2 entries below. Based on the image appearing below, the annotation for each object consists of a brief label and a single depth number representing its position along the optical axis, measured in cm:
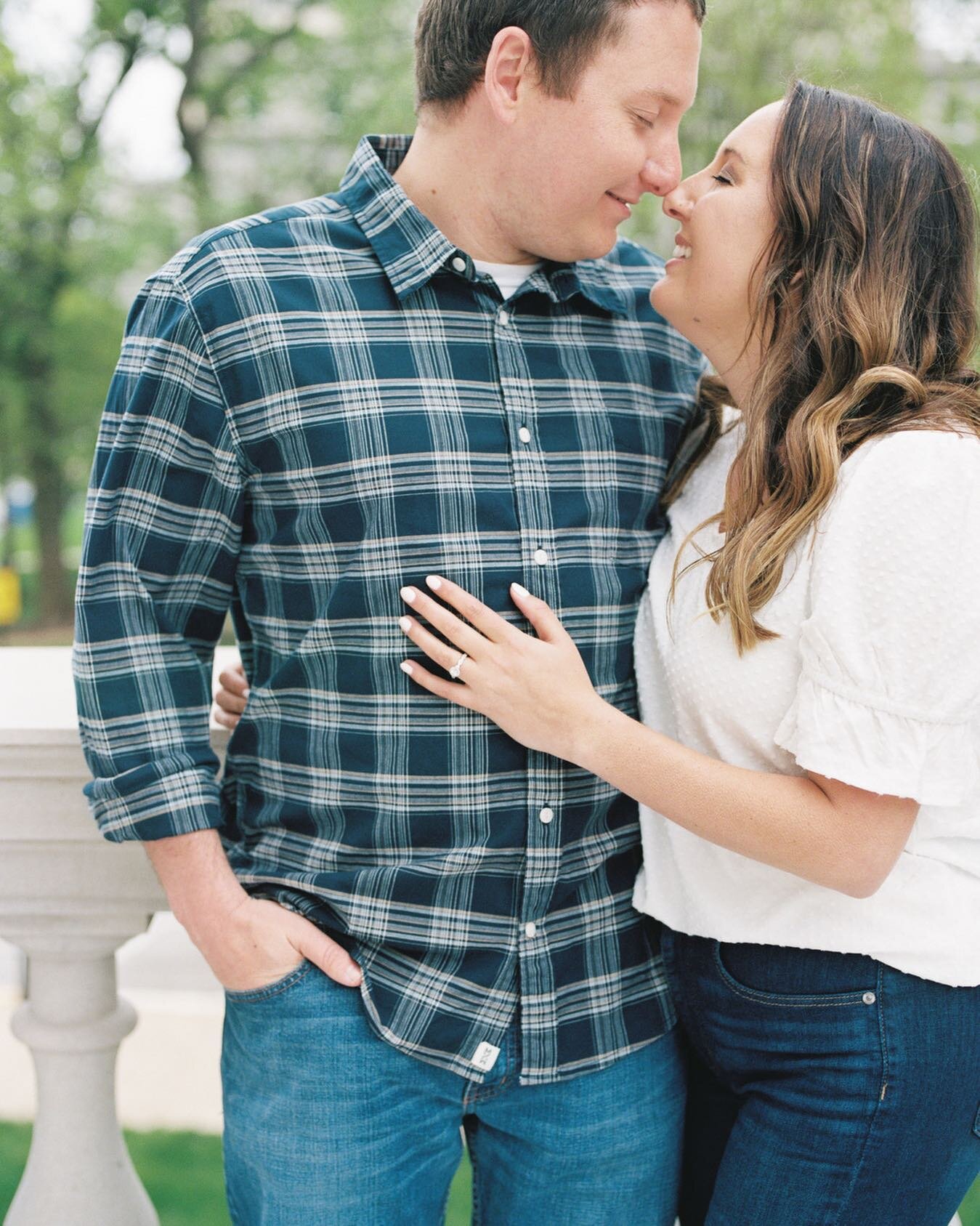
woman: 112
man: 128
